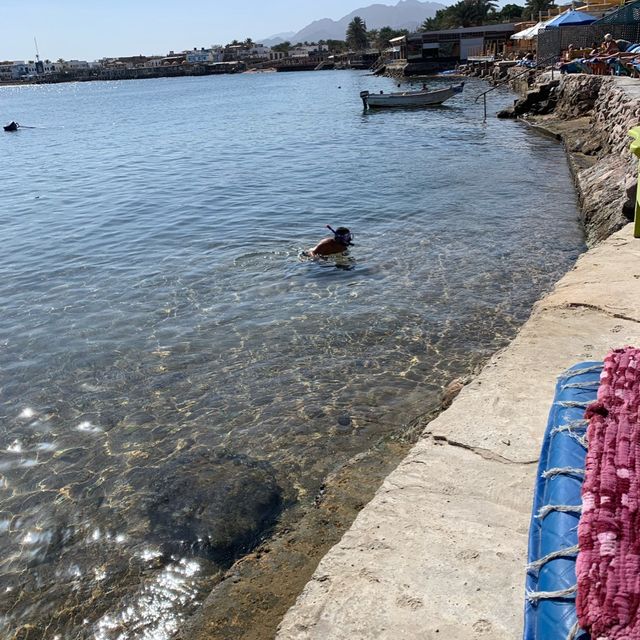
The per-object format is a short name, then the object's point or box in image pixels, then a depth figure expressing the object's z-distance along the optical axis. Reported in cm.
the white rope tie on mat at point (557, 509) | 307
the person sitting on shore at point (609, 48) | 2833
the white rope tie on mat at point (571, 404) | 385
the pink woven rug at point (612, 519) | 242
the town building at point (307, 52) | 17774
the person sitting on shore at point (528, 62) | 4681
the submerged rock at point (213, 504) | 517
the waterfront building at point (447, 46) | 8588
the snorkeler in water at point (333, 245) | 1244
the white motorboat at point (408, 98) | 4516
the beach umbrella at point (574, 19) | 3660
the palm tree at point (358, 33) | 15650
